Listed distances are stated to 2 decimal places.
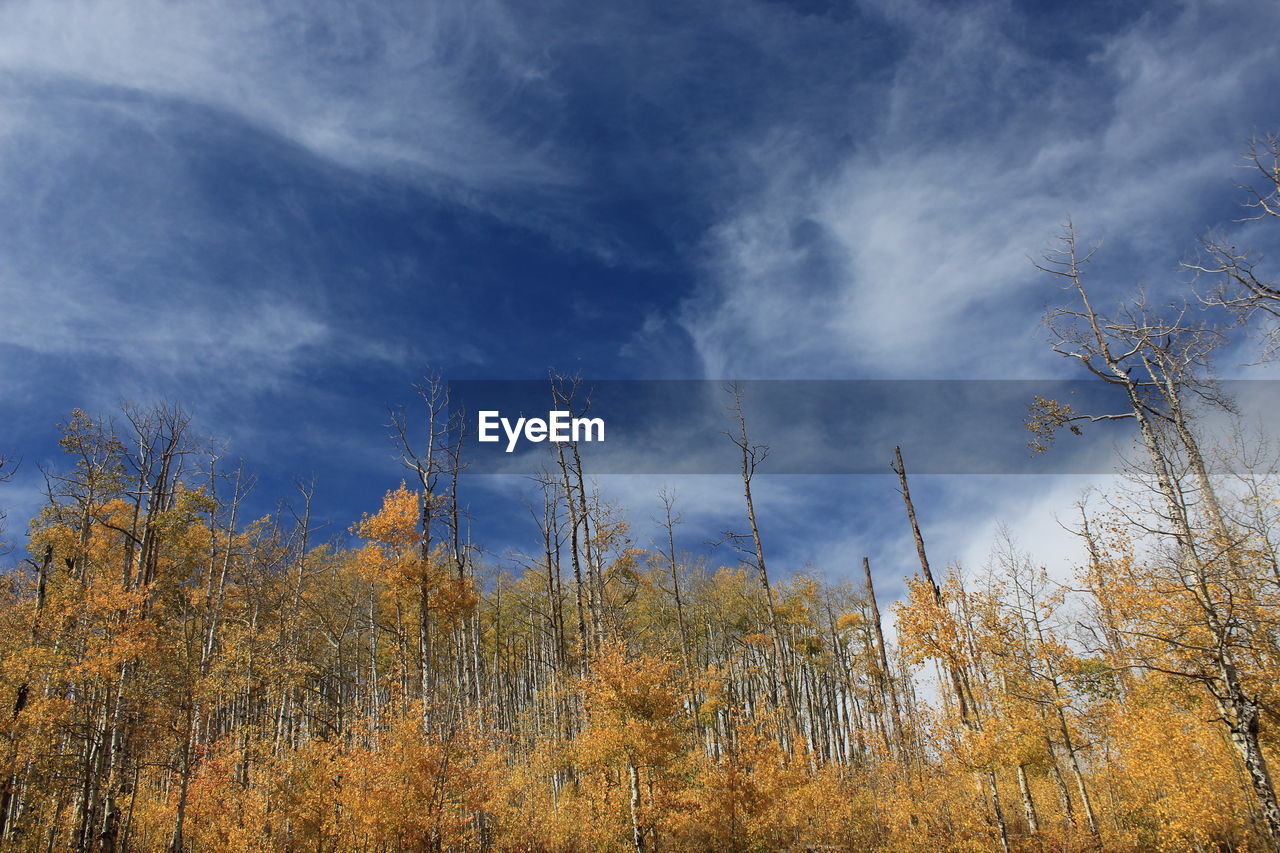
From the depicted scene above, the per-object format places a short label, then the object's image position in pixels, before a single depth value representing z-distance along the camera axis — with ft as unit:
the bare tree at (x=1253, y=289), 30.25
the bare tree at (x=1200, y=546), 35.04
